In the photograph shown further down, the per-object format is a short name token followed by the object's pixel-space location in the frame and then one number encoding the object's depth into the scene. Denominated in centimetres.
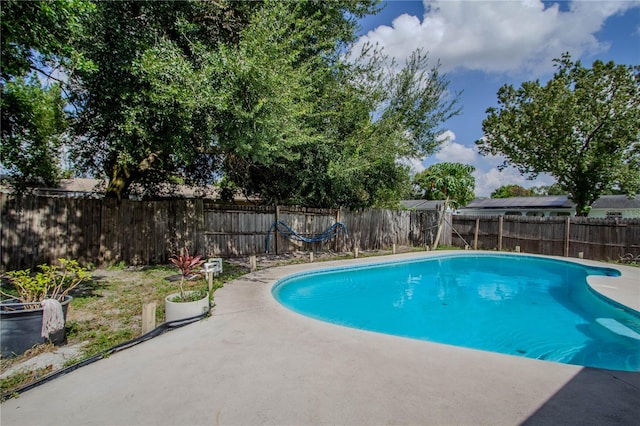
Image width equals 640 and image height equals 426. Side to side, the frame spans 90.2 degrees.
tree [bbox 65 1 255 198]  525
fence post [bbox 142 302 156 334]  372
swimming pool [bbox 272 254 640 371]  459
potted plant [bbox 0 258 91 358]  315
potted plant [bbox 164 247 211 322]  410
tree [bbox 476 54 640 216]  1616
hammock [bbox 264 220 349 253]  1018
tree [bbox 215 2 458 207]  601
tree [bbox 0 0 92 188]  362
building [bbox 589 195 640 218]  1991
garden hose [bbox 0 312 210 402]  251
